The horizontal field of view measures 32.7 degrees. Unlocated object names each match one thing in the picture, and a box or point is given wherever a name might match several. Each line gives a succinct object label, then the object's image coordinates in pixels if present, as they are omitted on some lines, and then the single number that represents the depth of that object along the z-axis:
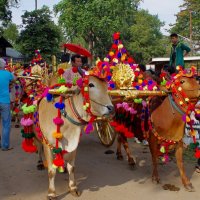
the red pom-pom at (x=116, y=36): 5.71
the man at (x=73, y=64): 6.13
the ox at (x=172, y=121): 5.14
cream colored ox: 4.50
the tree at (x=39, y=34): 25.95
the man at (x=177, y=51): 6.79
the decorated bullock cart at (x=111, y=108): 4.62
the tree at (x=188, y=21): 37.00
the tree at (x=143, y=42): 43.81
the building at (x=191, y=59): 15.64
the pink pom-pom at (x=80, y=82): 4.55
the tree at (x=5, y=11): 25.67
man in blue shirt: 7.57
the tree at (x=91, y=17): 30.92
